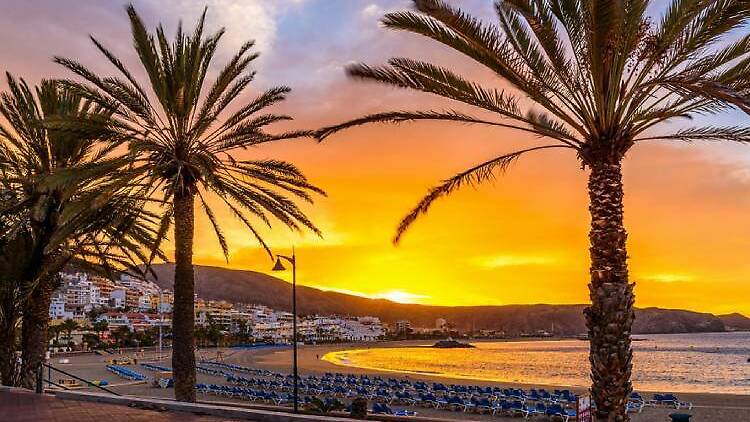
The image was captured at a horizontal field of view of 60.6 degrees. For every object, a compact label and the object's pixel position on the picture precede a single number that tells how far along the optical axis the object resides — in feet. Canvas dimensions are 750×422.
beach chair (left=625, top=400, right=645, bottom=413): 79.00
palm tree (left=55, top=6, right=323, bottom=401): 45.27
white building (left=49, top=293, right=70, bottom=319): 503.94
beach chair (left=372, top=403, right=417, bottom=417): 63.31
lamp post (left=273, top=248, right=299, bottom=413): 62.64
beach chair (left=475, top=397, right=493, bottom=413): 77.66
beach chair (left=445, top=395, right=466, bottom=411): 79.11
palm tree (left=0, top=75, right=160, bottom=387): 52.95
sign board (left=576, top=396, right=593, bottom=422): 26.45
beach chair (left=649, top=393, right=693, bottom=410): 83.92
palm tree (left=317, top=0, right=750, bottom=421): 27.37
